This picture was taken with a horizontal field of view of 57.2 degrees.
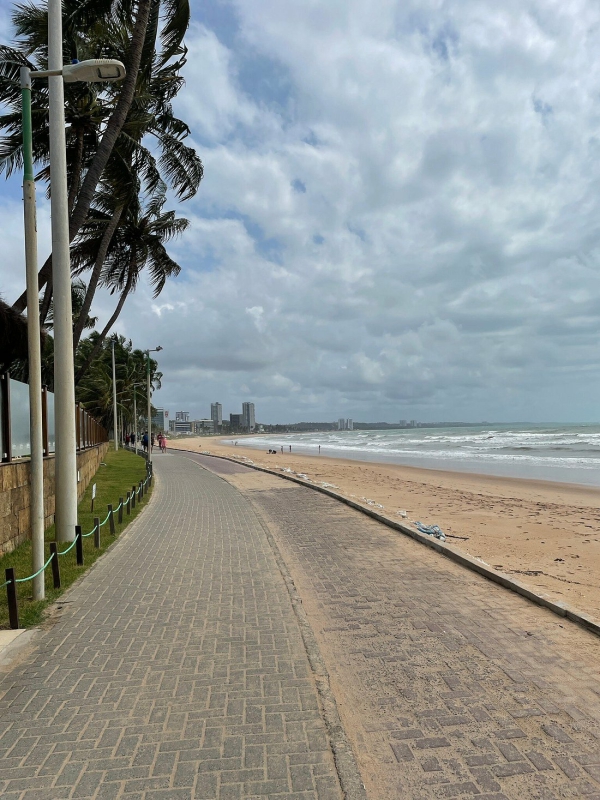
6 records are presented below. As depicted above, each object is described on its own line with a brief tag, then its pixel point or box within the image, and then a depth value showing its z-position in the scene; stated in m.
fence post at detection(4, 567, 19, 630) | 5.10
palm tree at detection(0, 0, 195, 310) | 11.69
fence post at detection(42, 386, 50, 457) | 10.17
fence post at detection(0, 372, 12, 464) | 8.04
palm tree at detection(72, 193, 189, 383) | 21.61
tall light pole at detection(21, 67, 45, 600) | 5.83
